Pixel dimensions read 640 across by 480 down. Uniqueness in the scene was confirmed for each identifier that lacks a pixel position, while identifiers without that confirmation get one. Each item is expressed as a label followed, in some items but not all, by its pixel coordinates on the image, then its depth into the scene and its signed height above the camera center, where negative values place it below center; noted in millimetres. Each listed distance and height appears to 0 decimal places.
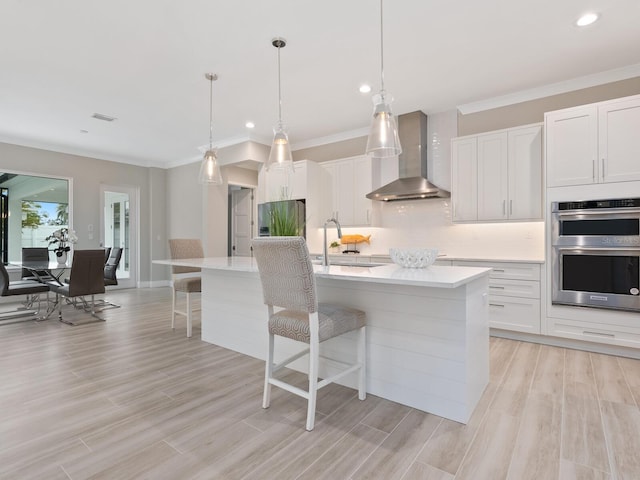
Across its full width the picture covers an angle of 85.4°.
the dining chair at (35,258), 5156 -283
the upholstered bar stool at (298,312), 1921 -466
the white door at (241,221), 6906 +356
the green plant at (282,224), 2590 +108
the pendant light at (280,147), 3008 +793
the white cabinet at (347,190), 5051 +730
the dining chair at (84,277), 4305 -491
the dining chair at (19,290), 4258 -639
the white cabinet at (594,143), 3062 +868
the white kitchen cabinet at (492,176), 3881 +699
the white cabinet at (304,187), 5375 +817
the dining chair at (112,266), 5364 -430
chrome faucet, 2578 -151
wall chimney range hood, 4531 +1042
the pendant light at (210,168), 3588 +733
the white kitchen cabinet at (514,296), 3492 -612
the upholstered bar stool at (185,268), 3781 -359
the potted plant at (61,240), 4882 -12
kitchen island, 1970 -598
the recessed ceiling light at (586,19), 2635 +1685
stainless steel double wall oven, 3027 -152
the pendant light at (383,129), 2248 +713
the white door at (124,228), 7156 +227
